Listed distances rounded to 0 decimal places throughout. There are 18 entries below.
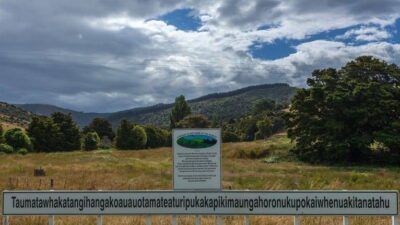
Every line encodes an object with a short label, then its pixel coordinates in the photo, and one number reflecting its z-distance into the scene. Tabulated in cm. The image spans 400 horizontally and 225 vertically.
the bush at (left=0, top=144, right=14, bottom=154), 6341
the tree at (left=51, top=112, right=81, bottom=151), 8312
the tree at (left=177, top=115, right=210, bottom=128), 10981
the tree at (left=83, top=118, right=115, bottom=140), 11119
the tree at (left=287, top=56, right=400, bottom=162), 4925
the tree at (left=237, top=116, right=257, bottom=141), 12156
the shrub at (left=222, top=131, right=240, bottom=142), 10950
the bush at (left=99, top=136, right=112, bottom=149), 9218
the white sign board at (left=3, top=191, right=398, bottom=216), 842
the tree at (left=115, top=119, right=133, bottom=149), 8931
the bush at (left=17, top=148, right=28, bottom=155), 6349
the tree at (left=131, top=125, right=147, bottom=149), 8981
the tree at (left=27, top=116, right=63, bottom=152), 7838
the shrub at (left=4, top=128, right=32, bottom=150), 6894
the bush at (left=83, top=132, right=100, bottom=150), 8219
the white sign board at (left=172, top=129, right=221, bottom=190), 872
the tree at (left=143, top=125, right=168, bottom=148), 10584
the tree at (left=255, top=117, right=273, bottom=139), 10581
